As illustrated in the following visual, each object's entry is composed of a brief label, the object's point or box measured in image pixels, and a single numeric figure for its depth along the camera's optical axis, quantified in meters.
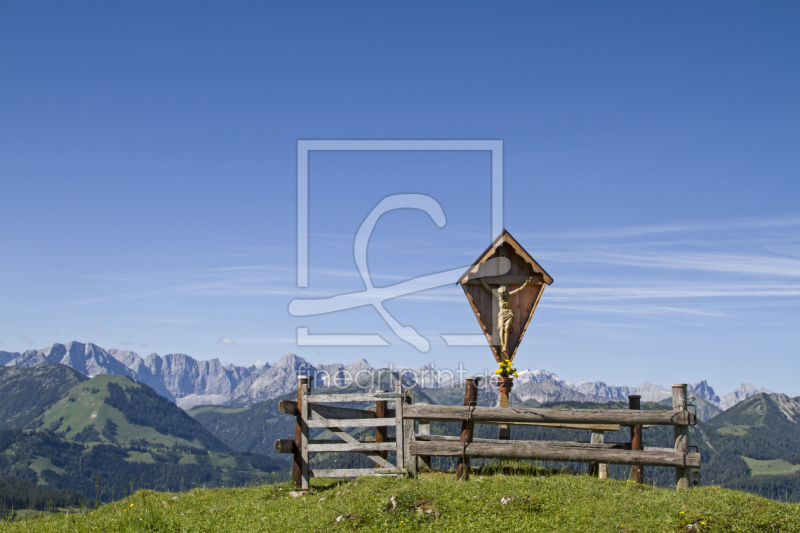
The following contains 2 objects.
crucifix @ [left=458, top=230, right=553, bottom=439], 20.95
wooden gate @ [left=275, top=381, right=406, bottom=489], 17.19
